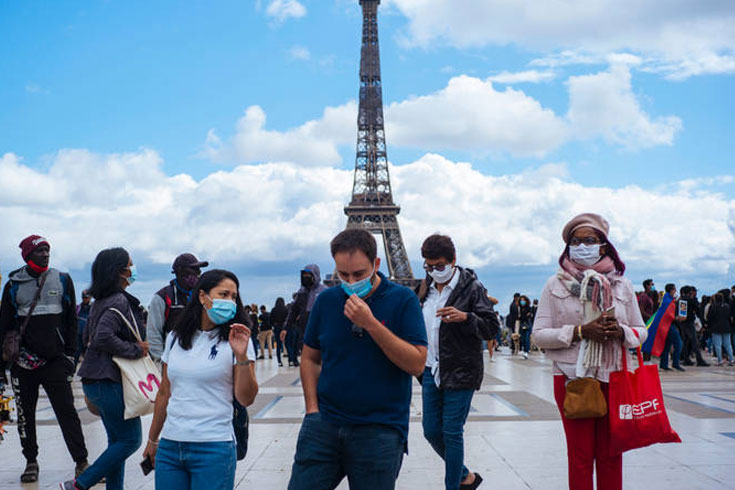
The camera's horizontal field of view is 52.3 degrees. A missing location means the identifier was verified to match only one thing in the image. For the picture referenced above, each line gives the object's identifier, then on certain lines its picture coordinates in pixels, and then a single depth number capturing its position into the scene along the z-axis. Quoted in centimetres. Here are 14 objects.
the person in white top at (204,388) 301
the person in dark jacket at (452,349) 444
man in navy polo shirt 280
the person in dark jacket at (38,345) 536
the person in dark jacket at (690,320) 1537
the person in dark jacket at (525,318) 1991
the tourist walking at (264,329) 2095
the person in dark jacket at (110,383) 416
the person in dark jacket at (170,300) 455
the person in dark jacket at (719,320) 1556
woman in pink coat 358
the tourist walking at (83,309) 1580
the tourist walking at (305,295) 831
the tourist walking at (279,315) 1753
